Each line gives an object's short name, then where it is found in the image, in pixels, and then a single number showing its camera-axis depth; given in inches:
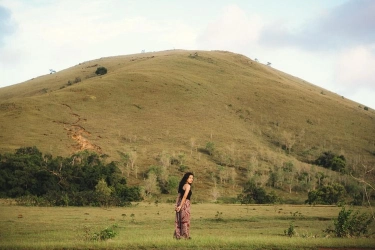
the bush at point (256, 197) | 2022.6
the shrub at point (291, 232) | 743.6
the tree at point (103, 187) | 1751.7
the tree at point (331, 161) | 3065.9
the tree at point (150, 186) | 2218.3
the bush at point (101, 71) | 5059.1
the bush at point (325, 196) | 2011.6
